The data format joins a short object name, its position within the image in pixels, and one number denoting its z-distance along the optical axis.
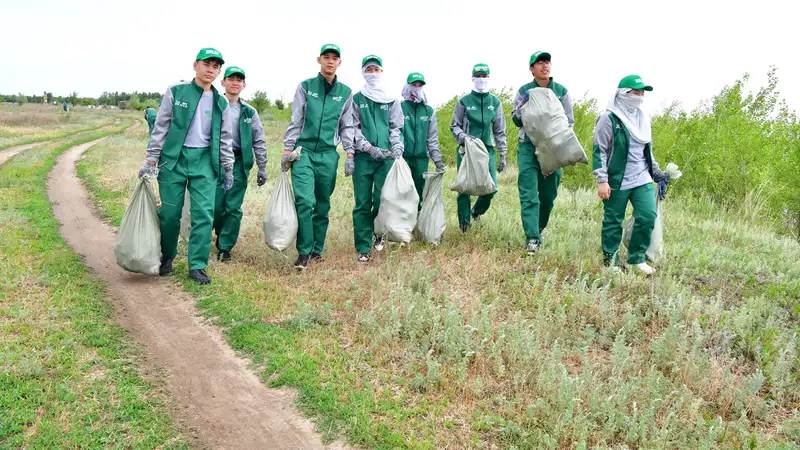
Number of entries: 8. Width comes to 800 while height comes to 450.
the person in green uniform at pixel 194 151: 5.42
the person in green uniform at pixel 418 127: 6.65
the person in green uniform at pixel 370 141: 6.19
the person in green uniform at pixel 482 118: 6.70
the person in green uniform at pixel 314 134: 5.93
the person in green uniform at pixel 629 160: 5.50
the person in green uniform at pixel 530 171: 6.26
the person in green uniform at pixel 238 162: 6.27
